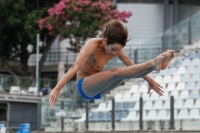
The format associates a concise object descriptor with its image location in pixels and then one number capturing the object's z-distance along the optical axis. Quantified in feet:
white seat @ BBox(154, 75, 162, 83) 83.08
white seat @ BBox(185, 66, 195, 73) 79.16
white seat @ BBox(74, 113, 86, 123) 83.04
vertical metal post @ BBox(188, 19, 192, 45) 85.36
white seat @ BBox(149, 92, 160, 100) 77.06
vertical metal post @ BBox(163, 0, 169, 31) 125.90
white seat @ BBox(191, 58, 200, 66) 79.87
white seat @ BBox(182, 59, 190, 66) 81.86
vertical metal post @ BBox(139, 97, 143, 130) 74.01
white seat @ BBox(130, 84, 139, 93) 85.93
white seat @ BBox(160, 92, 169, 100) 74.61
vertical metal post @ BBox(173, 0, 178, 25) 125.80
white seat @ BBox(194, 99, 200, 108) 70.33
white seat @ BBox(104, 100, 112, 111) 81.05
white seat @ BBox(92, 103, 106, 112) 82.84
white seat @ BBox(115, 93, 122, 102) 84.17
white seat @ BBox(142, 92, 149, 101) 78.74
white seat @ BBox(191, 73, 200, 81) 76.59
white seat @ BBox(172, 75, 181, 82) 80.28
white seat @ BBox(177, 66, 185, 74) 81.33
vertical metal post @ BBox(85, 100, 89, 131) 81.34
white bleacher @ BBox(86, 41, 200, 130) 70.74
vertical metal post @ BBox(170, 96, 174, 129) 70.28
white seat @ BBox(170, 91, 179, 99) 76.64
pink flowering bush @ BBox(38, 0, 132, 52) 114.42
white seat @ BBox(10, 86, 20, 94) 100.48
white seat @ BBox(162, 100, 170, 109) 73.19
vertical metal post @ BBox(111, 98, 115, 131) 77.46
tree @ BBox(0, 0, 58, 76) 120.06
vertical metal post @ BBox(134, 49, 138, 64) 89.72
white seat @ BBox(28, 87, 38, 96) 100.15
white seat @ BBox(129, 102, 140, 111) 76.92
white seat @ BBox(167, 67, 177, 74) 82.99
